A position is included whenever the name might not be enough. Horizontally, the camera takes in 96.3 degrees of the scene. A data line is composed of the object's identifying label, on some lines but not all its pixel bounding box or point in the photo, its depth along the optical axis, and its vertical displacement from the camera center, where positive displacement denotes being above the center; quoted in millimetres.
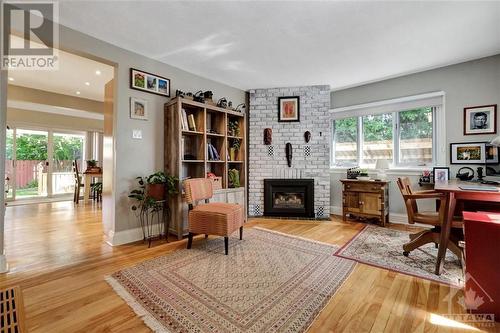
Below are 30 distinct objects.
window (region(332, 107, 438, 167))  3670 +520
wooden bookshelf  2990 +300
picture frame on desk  3254 -85
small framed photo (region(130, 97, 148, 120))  2858 +761
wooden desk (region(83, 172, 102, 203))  5504 -415
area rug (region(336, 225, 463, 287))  1971 -937
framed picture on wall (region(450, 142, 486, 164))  3041 +206
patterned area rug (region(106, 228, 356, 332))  1384 -945
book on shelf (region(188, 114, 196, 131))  3238 +637
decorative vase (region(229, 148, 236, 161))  3864 +222
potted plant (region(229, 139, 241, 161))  3883 +331
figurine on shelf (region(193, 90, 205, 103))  3278 +1028
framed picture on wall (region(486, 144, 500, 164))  2939 +178
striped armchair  2439 -546
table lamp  3654 +35
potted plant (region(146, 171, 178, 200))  2758 -229
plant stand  2924 -735
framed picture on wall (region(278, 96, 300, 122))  4281 +1122
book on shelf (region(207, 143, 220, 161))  3529 +219
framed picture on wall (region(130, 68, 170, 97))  2877 +1140
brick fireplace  4164 +482
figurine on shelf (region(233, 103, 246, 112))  4155 +1150
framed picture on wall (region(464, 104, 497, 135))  2988 +656
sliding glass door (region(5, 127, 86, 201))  5684 +148
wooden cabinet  3586 -530
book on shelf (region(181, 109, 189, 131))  3111 +629
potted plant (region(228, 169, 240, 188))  3807 -191
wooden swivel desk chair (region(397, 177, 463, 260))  2104 -516
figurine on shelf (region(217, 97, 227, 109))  3662 +1033
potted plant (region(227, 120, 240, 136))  3871 +683
